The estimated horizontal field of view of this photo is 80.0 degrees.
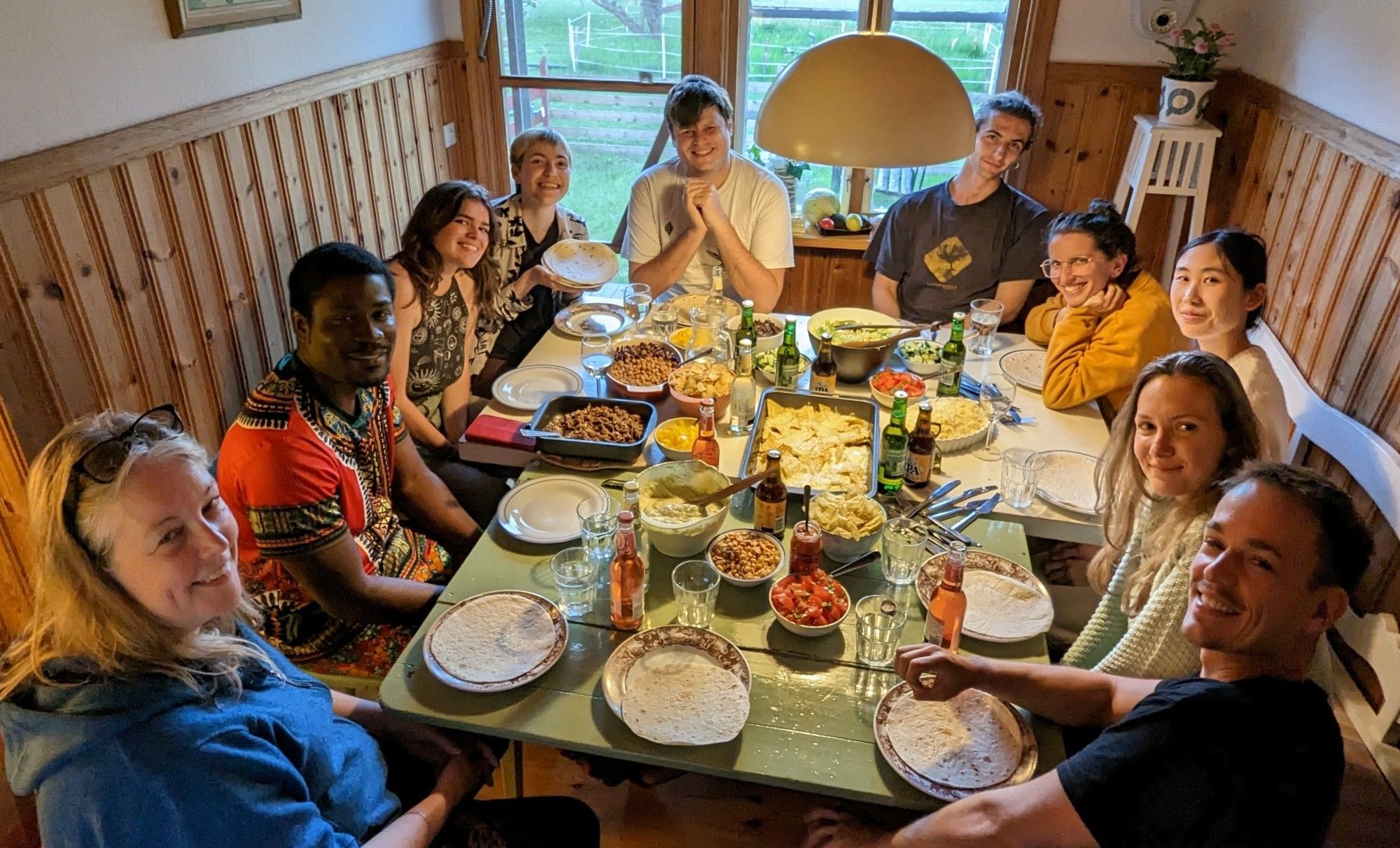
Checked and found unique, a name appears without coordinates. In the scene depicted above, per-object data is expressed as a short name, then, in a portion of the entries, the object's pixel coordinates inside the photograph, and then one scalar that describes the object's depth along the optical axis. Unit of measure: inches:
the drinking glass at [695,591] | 63.3
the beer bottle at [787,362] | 94.3
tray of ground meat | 80.8
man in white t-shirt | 121.3
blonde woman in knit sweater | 59.3
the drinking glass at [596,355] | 93.5
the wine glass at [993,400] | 85.4
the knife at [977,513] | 73.8
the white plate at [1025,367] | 100.0
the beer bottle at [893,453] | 75.5
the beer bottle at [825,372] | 92.1
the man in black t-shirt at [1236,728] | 43.0
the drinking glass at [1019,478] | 77.0
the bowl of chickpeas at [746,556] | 66.7
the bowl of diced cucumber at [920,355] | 99.8
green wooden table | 53.2
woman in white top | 86.0
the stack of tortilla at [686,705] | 55.2
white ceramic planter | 126.1
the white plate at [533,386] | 93.7
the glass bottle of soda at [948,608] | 57.3
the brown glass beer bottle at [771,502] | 69.9
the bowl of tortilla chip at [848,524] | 68.2
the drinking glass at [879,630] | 59.5
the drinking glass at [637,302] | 108.9
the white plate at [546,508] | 73.4
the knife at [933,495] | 73.9
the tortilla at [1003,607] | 62.9
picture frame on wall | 92.1
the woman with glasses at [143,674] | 41.6
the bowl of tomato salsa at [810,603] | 61.8
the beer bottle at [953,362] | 93.8
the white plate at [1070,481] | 76.8
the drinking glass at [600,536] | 67.7
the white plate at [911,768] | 51.8
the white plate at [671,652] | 59.3
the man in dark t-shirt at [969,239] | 121.3
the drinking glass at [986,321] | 101.2
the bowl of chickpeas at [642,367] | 92.0
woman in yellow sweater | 92.4
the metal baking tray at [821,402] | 85.0
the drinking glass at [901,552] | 67.3
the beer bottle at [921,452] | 77.0
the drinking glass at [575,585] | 65.3
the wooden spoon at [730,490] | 69.3
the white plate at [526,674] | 58.0
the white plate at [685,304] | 114.2
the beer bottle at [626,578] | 60.8
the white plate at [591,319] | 110.3
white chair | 83.0
